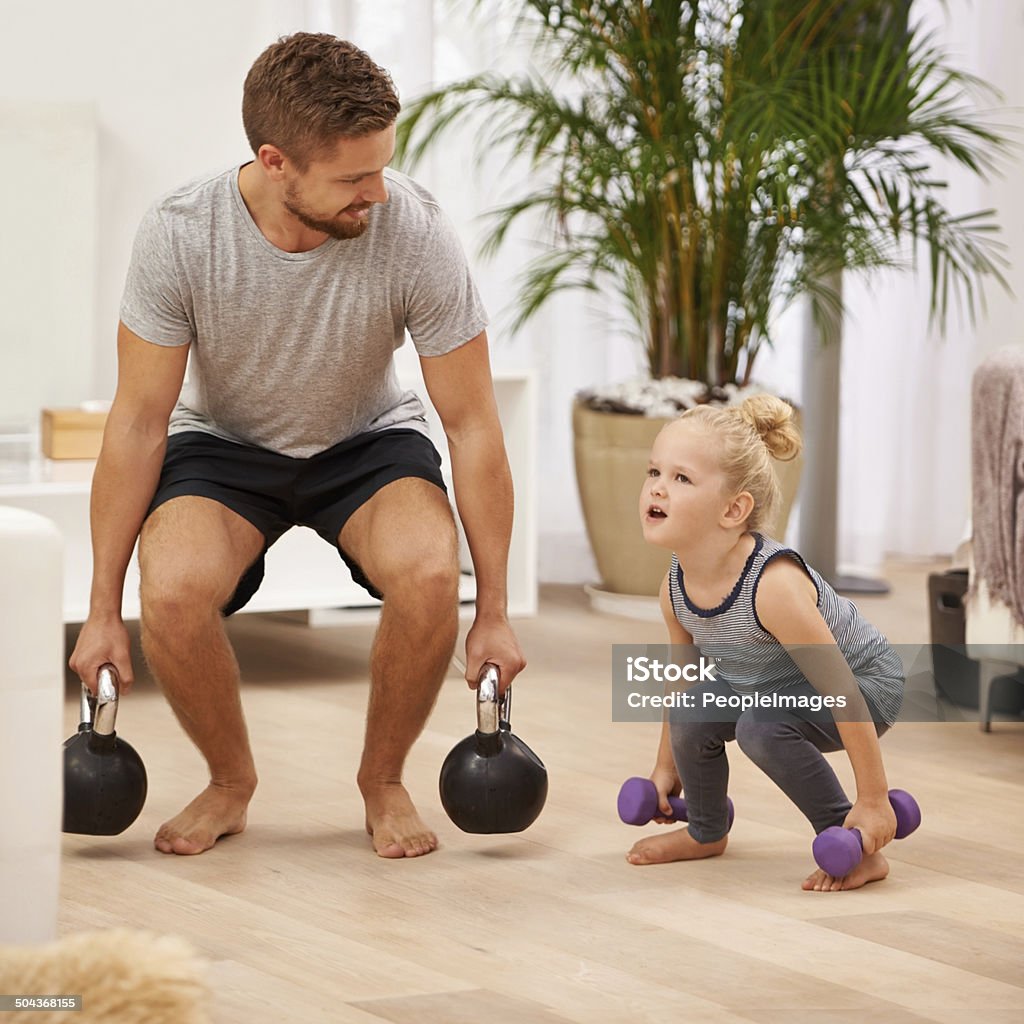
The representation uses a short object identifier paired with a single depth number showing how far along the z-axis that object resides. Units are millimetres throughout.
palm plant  6777
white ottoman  4236
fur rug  4092
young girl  4778
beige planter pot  6965
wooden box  6242
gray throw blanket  5596
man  4874
